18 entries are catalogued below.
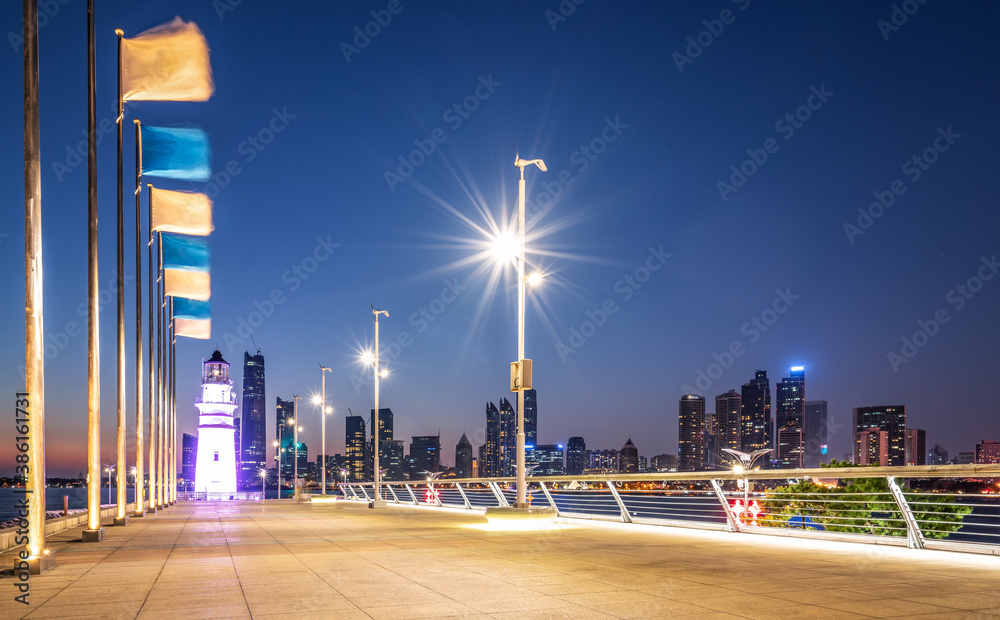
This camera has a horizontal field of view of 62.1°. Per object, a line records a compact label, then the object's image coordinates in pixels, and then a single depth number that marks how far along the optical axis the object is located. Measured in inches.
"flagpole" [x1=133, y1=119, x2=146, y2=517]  983.0
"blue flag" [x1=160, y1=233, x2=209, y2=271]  1283.2
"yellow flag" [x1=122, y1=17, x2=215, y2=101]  807.7
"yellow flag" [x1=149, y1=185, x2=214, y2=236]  1101.1
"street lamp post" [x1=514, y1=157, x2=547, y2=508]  736.3
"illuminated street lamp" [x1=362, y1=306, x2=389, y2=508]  1381.6
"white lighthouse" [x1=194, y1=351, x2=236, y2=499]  2773.1
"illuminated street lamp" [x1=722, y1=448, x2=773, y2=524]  1504.9
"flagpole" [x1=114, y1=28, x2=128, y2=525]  797.3
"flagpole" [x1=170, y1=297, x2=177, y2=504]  1748.9
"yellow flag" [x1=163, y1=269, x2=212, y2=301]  1375.5
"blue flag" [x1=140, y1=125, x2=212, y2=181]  976.9
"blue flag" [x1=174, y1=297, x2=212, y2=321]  1519.4
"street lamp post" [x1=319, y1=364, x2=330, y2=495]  2054.6
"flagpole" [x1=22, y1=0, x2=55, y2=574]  426.3
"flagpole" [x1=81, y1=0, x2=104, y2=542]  659.3
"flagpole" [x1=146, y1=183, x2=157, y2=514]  1195.0
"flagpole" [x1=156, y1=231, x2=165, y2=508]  1364.3
